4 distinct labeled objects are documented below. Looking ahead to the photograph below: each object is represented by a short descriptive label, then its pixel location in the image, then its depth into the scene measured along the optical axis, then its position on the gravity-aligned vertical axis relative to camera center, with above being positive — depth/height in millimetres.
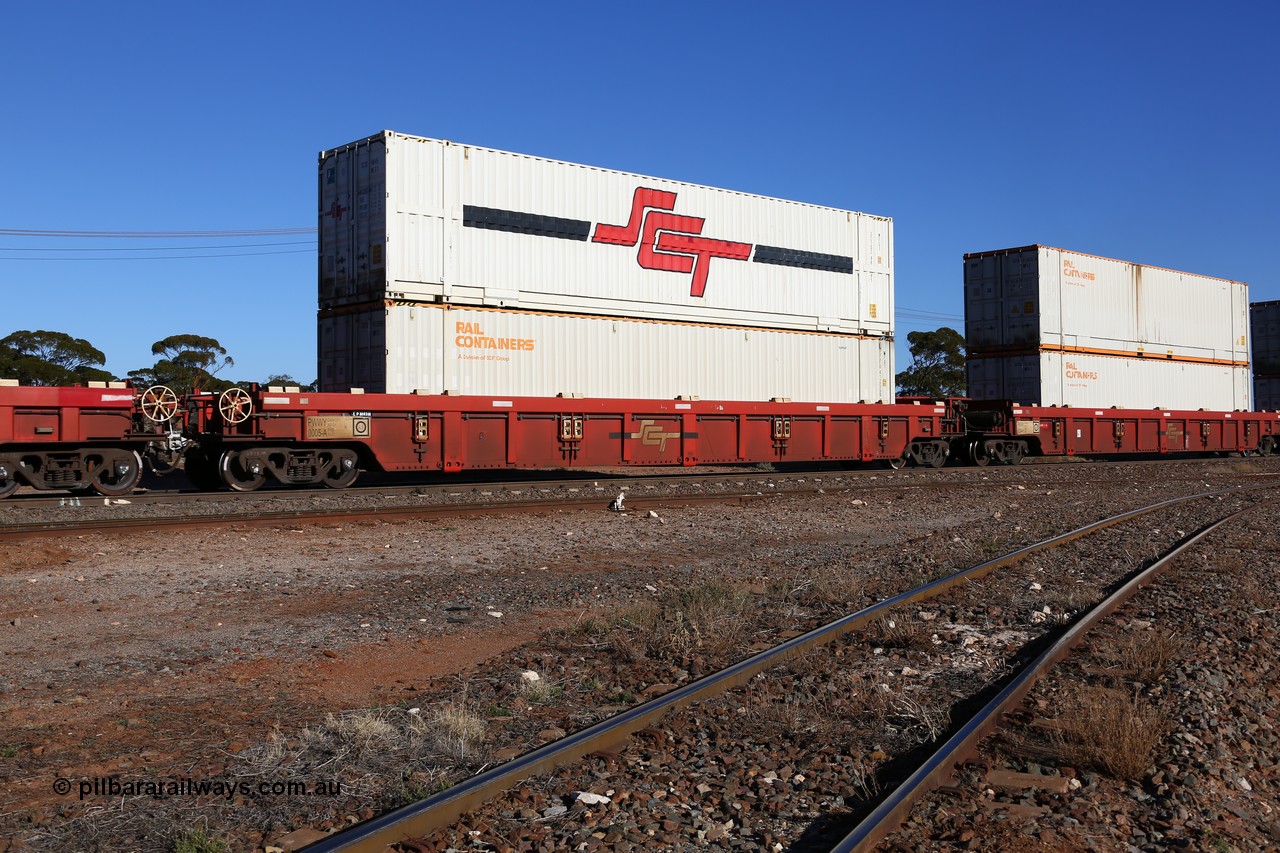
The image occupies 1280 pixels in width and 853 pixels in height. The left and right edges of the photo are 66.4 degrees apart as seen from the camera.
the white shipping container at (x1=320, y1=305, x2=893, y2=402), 16688 +1510
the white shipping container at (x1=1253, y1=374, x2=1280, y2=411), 40250 +1661
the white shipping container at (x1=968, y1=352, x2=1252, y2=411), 26750 +1541
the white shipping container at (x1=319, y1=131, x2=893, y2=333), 16625 +3700
